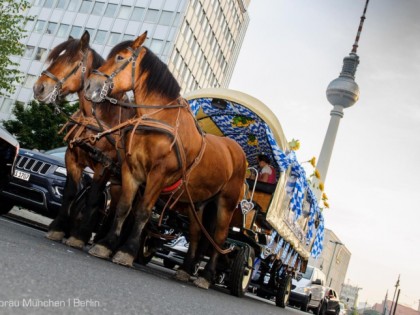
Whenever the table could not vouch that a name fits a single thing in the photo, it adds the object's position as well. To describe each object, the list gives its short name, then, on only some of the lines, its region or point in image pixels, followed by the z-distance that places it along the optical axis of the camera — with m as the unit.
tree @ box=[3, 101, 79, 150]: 25.02
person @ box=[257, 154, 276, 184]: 9.27
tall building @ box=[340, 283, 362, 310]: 193.02
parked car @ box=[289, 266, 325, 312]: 17.00
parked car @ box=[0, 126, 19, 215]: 6.23
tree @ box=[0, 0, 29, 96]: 20.75
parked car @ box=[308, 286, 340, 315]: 18.21
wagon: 7.80
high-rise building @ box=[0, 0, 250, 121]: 49.16
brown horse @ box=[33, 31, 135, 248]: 5.92
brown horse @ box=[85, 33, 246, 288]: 5.46
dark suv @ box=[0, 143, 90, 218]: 7.47
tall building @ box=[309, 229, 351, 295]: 124.62
